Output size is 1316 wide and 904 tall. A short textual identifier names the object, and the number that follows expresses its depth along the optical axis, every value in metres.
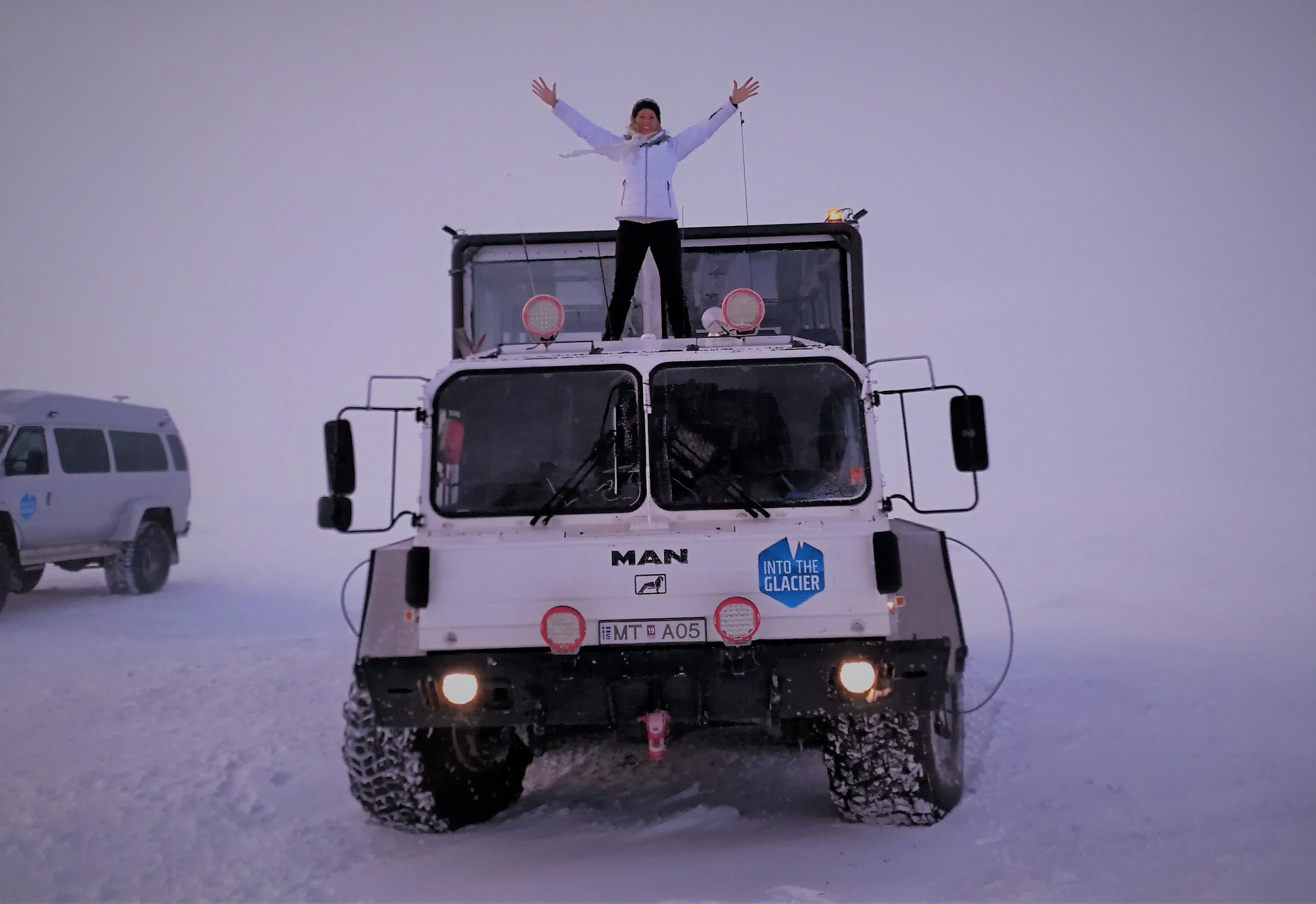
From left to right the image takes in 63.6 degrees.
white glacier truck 4.53
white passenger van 12.35
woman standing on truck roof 6.29
